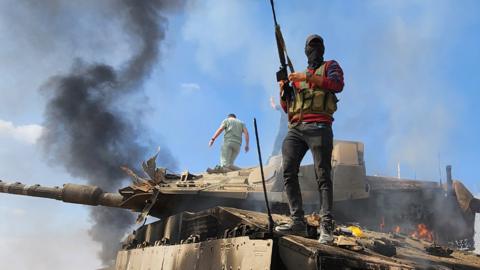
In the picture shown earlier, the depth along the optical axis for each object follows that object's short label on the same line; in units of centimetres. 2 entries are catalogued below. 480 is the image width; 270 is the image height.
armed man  486
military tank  523
